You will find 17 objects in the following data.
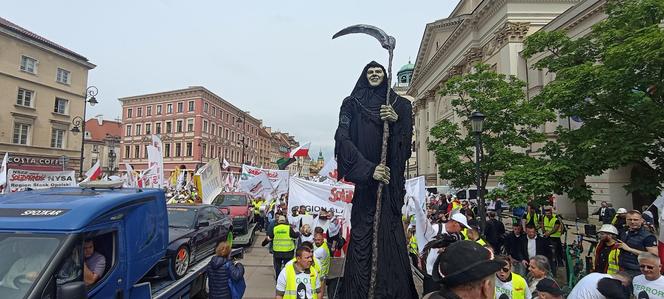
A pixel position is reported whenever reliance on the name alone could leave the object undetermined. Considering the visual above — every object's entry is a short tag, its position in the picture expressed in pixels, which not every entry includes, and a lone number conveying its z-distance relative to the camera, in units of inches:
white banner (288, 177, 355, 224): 444.5
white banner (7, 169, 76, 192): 440.5
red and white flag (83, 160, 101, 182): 544.1
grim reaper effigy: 143.1
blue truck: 139.9
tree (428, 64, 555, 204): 584.7
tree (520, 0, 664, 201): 353.4
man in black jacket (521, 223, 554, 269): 360.8
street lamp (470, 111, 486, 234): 443.9
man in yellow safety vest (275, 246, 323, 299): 197.2
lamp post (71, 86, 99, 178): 866.8
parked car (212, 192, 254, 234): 636.1
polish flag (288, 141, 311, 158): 772.6
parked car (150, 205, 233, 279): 264.8
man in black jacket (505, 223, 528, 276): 369.1
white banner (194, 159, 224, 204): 574.2
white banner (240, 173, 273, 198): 733.9
